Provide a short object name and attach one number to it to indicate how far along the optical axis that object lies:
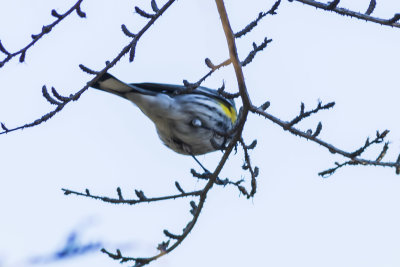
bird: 11.25
